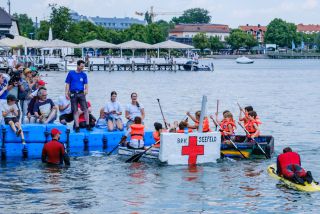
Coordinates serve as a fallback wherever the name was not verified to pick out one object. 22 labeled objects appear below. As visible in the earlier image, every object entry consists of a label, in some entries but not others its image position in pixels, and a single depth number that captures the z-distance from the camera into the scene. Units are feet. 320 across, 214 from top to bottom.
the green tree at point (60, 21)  450.30
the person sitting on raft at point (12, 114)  82.99
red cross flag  77.46
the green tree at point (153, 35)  576.61
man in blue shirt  89.35
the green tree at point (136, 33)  574.56
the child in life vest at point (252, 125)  88.94
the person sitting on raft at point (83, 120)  92.38
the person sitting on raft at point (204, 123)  85.51
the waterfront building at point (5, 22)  386.52
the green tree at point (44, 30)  460.51
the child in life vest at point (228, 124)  89.45
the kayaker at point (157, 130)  84.17
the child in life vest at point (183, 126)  81.56
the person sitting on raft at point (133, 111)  93.25
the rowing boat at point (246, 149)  85.97
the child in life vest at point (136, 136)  83.82
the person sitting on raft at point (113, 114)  92.84
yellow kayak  68.69
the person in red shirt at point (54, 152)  77.82
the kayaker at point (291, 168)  68.95
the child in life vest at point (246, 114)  89.56
